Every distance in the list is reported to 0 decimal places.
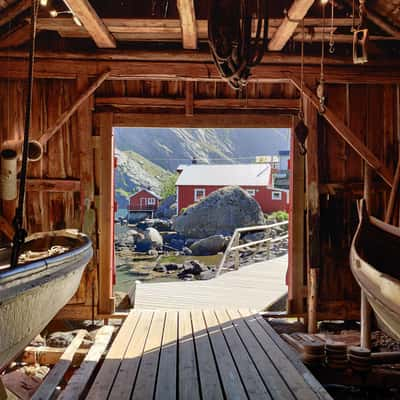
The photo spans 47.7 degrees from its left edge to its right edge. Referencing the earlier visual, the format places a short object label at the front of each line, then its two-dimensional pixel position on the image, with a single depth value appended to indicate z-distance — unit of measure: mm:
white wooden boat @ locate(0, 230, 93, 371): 2354
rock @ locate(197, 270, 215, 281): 16431
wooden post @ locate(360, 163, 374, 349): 4992
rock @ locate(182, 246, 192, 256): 23930
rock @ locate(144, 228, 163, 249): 26438
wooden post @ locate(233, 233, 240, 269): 10906
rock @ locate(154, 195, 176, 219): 38312
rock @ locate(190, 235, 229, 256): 23516
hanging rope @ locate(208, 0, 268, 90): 3719
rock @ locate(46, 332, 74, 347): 5711
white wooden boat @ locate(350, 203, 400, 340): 2662
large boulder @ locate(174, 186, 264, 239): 28000
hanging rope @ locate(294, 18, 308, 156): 5449
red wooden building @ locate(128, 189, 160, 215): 40219
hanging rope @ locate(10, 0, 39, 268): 2461
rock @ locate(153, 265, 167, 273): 18781
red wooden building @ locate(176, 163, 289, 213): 31094
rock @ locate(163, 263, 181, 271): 18797
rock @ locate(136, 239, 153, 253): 25955
